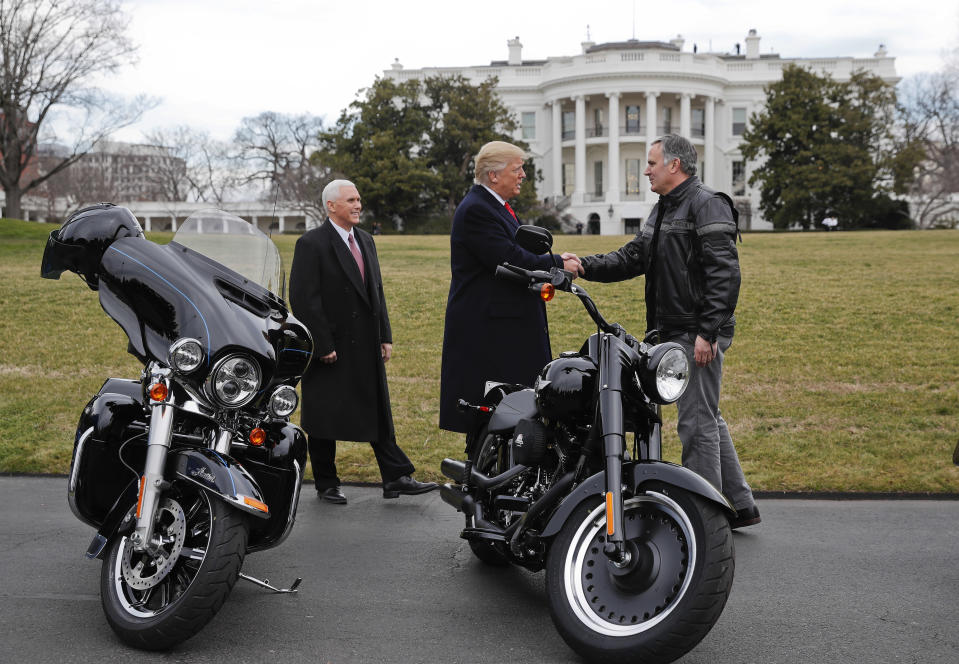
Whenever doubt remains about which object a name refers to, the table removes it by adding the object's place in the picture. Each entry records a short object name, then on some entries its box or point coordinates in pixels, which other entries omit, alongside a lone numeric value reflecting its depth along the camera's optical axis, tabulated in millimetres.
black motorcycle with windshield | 3697
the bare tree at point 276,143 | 65625
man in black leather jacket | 5016
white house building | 70812
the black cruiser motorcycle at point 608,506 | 3371
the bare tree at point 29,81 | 36969
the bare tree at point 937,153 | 54938
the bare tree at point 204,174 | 64375
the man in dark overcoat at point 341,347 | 6176
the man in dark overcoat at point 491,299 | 5262
